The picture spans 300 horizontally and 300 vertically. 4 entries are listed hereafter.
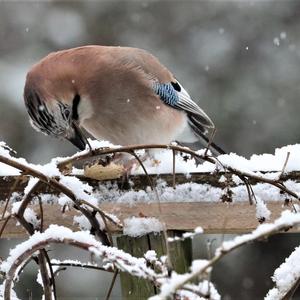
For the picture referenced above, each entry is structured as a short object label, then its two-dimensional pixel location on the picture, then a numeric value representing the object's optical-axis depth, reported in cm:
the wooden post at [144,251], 441
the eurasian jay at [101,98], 696
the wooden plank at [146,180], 418
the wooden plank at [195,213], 431
